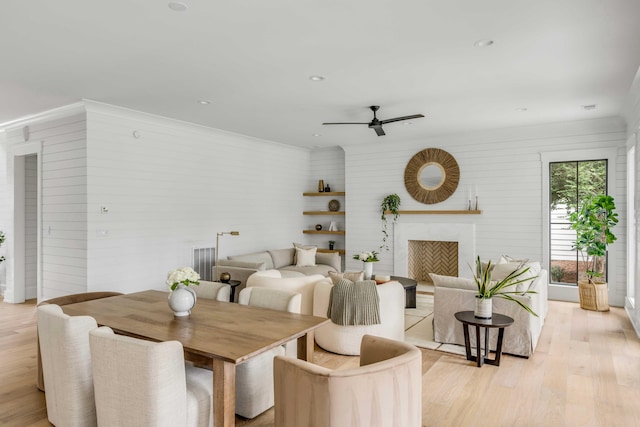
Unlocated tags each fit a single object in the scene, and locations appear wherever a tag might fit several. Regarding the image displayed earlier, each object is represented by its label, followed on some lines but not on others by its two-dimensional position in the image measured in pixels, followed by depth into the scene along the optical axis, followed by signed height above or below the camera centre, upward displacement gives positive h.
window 6.29 +0.06
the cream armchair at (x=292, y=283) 3.96 -0.69
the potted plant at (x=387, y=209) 7.73 +0.09
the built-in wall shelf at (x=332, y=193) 8.55 +0.44
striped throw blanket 3.77 -0.82
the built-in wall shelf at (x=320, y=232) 8.48 -0.37
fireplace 7.26 -0.66
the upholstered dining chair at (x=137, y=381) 1.94 -0.81
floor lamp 5.83 -0.56
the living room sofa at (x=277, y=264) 5.62 -0.79
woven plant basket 5.70 -1.15
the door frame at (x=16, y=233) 6.31 -0.30
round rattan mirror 7.25 +0.69
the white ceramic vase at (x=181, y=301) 2.75 -0.59
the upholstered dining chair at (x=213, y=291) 3.36 -0.64
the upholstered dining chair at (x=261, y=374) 2.75 -1.08
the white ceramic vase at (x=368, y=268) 5.57 -0.74
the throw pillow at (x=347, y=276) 3.99 -0.61
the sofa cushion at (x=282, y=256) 7.19 -0.76
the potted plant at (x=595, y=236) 5.63 -0.30
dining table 2.11 -0.70
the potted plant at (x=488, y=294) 3.67 -0.73
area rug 4.17 -1.35
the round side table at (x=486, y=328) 3.59 -1.03
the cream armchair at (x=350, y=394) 1.69 -0.77
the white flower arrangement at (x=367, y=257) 5.59 -0.60
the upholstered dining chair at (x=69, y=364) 2.30 -0.86
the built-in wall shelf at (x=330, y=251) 8.44 -0.76
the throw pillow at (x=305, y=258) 7.31 -0.78
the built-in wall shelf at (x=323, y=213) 8.47 +0.02
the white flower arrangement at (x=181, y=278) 2.84 -0.44
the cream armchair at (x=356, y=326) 3.89 -1.07
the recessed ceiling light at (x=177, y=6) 2.70 +1.39
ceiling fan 5.24 +1.19
